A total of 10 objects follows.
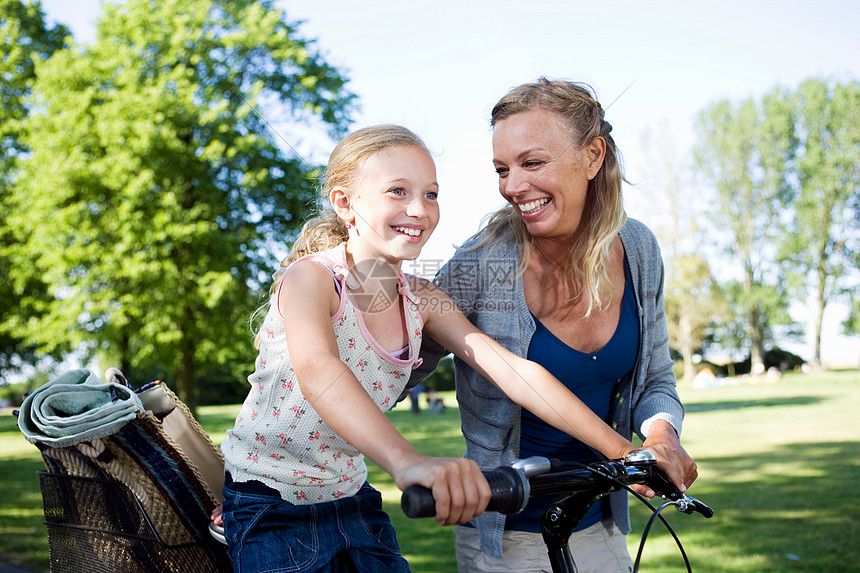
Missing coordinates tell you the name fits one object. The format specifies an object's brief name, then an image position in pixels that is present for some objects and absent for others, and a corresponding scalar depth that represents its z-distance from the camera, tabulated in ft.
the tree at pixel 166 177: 52.11
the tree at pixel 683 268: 121.49
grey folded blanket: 6.58
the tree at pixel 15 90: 59.77
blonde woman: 7.91
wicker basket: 6.81
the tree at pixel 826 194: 139.74
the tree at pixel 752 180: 140.87
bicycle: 4.27
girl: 5.85
